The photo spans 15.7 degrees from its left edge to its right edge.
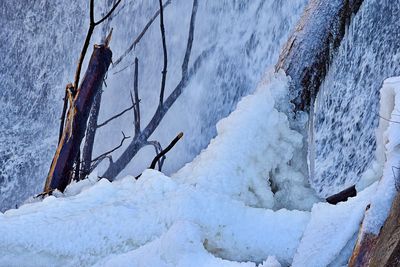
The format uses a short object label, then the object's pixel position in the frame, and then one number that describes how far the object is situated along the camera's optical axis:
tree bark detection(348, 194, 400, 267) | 11.69
